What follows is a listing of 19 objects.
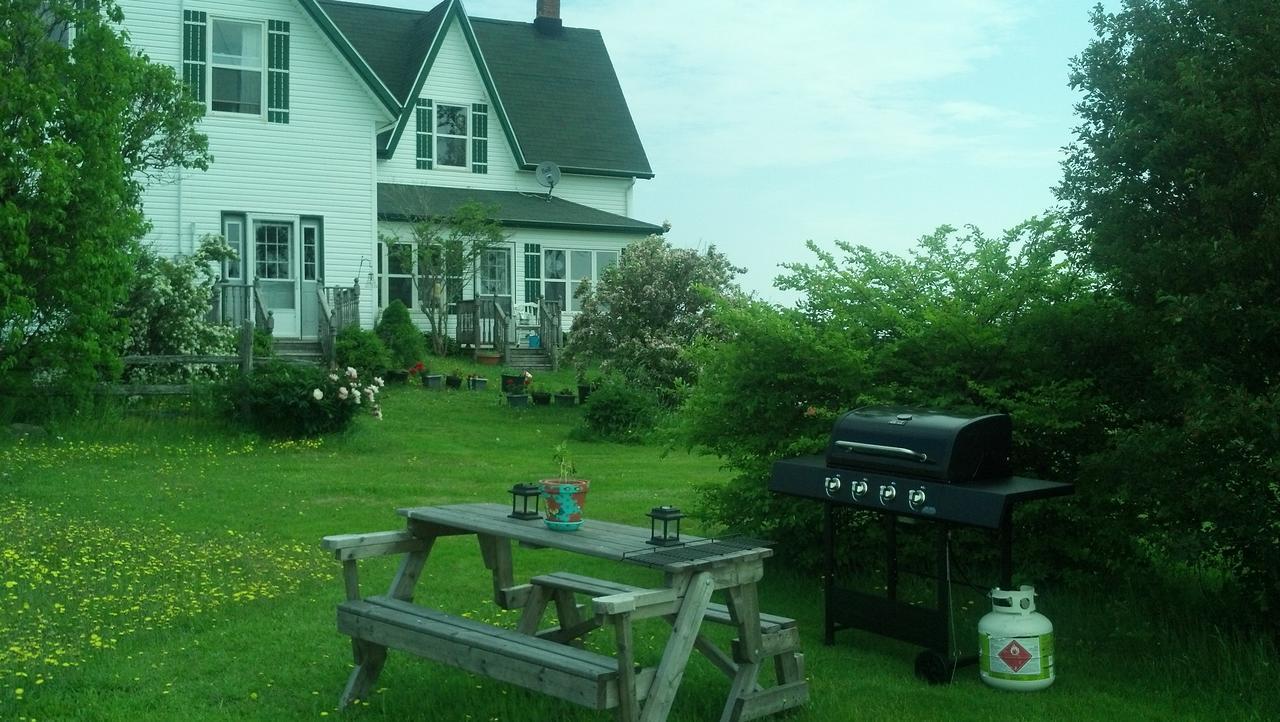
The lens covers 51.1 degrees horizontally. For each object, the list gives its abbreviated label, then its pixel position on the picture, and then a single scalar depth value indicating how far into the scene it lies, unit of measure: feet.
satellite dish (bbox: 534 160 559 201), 108.27
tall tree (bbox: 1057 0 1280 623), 22.08
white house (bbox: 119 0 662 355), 85.15
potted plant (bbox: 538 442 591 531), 21.20
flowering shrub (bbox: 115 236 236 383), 66.90
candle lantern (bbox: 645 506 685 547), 20.27
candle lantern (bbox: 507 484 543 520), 22.27
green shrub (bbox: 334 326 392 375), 79.92
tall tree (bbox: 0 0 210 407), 54.80
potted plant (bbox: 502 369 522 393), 79.30
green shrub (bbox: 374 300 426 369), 85.46
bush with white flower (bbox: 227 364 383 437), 58.80
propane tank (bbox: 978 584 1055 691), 22.07
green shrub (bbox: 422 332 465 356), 95.91
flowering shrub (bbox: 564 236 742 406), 76.33
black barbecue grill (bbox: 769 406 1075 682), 22.16
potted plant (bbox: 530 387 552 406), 77.30
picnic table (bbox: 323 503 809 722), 18.31
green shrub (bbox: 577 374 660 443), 66.69
